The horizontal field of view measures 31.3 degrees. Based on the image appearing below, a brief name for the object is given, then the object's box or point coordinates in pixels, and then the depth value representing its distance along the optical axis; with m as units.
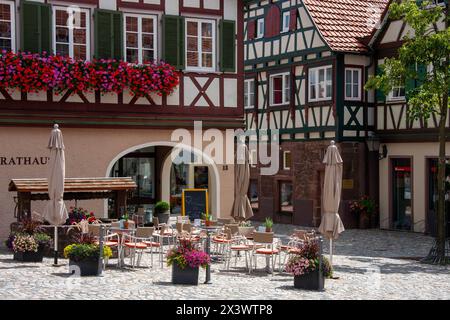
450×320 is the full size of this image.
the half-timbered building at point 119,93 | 18.75
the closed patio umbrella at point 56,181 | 15.51
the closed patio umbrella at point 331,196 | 15.18
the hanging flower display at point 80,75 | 18.28
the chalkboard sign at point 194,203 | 22.31
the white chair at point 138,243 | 15.35
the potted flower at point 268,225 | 16.41
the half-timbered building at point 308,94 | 26.92
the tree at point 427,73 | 17.70
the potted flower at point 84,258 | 14.02
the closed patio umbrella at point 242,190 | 19.22
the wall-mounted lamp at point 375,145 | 26.73
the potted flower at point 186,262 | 13.17
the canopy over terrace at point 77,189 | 17.45
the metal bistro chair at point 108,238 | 15.39
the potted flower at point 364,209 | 26.70
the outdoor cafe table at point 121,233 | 15.42
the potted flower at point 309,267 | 12.98
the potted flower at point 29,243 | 15.77
